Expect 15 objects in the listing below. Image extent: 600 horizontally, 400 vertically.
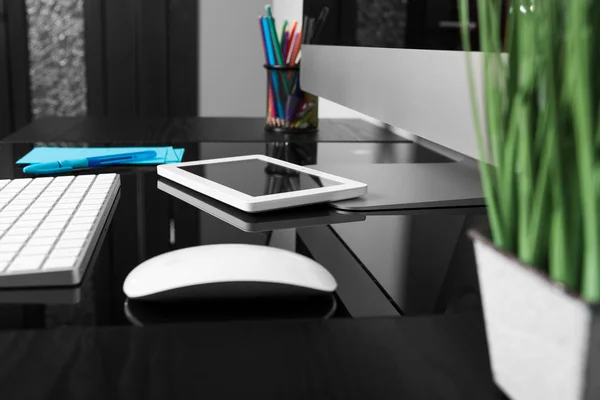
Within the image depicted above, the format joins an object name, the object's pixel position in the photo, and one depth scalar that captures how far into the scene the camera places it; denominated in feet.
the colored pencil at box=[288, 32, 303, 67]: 4.16
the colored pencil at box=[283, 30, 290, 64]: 4.20
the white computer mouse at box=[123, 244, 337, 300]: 1.30
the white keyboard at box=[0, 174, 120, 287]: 1.34
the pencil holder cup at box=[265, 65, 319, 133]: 4.11
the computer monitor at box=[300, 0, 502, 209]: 1.88
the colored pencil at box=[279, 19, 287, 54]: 4.20
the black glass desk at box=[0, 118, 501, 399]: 0.98
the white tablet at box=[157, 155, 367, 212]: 2.00
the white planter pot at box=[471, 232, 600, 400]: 0.73
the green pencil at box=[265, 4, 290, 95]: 4.11
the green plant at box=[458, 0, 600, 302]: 0.69
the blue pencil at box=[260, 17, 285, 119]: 4.12
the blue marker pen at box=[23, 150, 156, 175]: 2.62
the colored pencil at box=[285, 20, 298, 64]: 4.17
